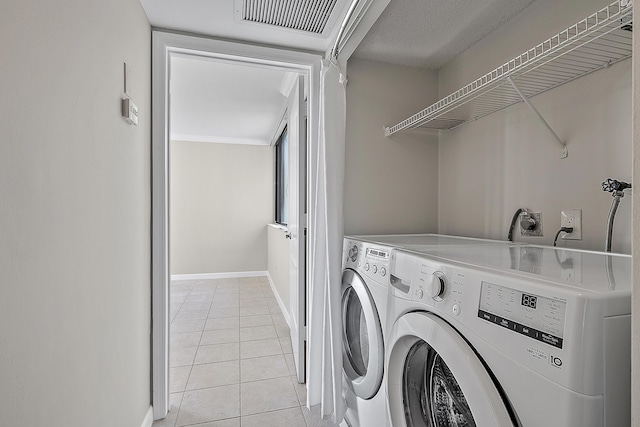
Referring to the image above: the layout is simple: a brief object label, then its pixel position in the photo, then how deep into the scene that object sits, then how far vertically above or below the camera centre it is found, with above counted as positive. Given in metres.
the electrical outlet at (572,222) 1.22 -0.04
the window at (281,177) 4.55 +0.49
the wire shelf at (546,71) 0.87 +0.52
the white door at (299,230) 2.04 -0.14
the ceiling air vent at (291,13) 1.45 +0.94
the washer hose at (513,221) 1.47 -0.04
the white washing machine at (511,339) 0.49 -0.25
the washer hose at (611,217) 1.04 -0.01
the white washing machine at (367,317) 1.13 -0.44
